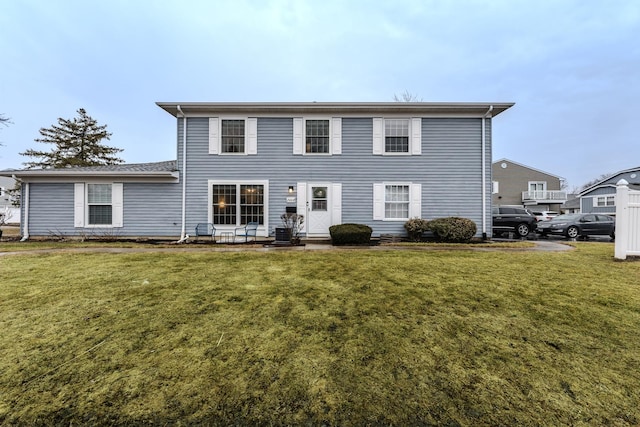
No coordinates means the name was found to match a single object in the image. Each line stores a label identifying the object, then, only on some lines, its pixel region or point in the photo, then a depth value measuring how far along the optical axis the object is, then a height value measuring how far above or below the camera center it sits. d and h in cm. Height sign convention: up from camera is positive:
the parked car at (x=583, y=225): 1252 -57
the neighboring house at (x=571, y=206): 3072 +97
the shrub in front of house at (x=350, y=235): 895 -76
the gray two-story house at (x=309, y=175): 1048 +157
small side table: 982 -92
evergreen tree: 2636 +697
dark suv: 1336 -37
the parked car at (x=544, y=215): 1808 -8
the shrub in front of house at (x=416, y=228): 995 -56
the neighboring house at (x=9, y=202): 2138 +127
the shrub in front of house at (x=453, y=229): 959 -58
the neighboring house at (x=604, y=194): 2334 +201
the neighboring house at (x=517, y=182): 2812 +346
